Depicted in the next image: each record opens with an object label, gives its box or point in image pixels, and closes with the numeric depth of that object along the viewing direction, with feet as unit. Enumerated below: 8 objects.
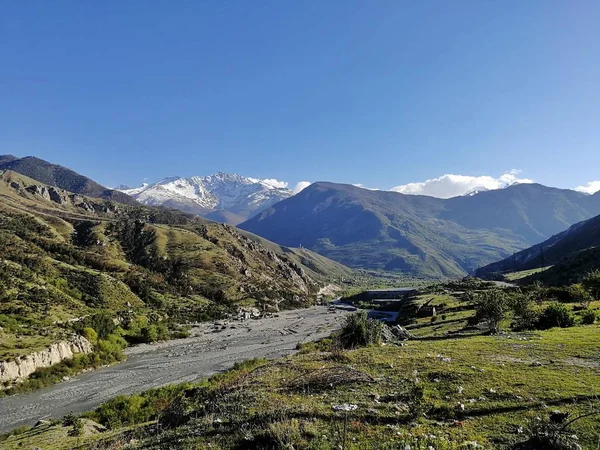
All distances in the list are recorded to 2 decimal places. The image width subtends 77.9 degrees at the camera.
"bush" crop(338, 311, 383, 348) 115.65
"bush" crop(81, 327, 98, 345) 262.69
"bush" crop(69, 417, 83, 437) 85.97
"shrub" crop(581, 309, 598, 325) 120.06
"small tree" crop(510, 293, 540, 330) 132.77
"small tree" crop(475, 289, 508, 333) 141.38
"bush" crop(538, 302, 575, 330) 122.62
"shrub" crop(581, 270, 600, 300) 175.11
